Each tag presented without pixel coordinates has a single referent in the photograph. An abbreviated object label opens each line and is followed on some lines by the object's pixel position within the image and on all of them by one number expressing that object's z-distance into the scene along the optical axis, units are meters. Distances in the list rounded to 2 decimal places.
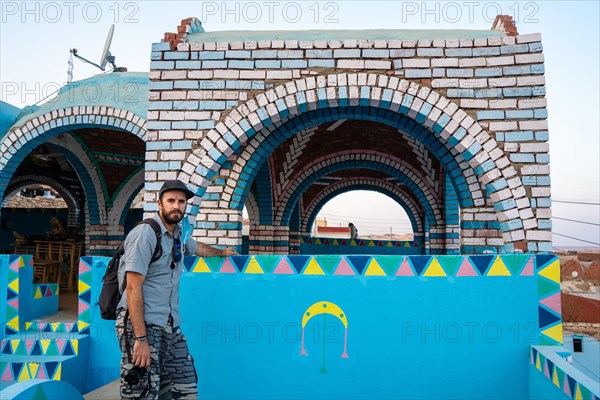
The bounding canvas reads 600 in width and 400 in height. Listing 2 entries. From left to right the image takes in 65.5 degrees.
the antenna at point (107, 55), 9.62
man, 2.17
